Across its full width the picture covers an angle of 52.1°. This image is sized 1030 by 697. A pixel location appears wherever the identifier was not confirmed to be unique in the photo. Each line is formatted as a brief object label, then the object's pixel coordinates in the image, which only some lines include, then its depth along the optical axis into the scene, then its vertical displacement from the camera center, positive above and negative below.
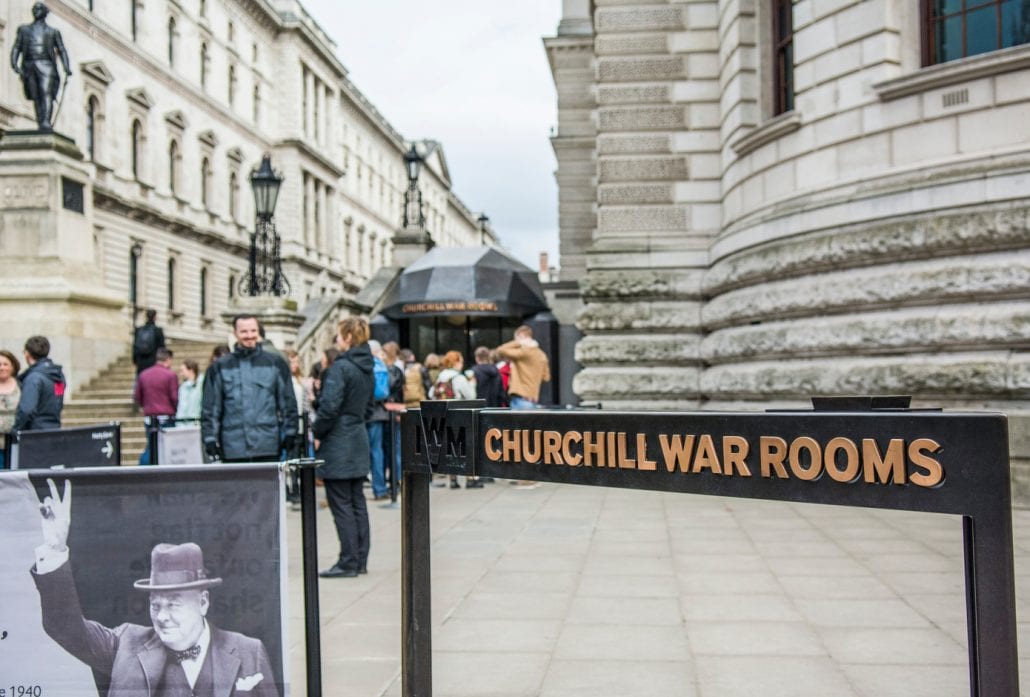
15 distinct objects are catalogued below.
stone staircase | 15.88 -0.47
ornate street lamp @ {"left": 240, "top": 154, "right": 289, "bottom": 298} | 18.27 +2.73
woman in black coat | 7.36 -0.51
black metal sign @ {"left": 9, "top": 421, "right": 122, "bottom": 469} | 7.17 -0.48
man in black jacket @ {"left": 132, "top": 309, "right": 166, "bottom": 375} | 16.34 +0.53
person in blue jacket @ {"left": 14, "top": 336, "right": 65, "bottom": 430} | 8.24 -0.09
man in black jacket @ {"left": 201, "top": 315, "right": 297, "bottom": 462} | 7.64 -0.19
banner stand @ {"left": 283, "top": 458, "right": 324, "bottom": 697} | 3.57 -0.68
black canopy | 21.39 +1.80
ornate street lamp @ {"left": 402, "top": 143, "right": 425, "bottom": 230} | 22.78 +4.48
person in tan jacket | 12.97 +0.04
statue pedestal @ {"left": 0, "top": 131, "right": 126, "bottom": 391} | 15.45 +1.90
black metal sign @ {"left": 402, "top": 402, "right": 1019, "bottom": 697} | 2.18 -0.23
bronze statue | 16.34 +4.97
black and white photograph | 3.43 -0.66
